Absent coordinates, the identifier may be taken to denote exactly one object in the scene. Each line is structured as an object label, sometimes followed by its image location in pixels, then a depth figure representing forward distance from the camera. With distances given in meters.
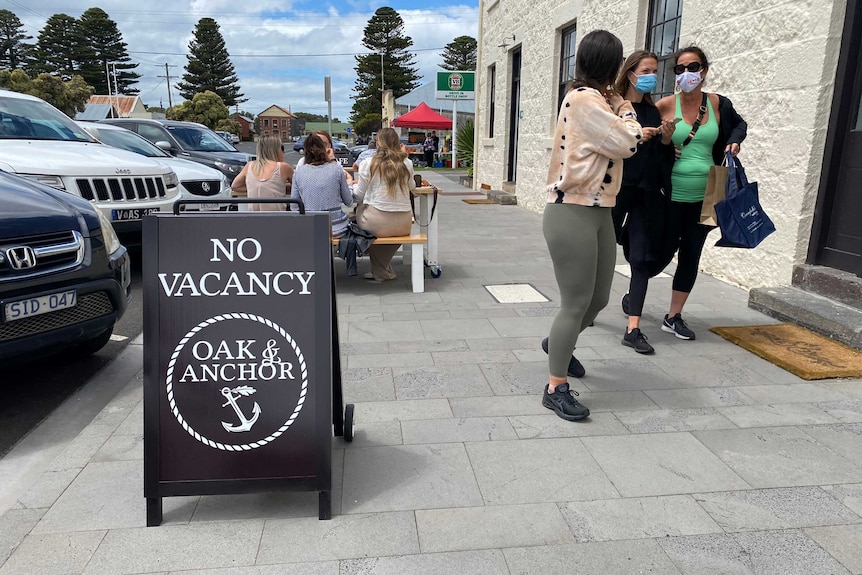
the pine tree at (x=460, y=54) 68.56
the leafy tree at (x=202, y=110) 56.81
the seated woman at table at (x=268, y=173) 6.39
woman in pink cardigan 2.93
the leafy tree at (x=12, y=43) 68.00
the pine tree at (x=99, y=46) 69.62
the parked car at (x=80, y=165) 5.86
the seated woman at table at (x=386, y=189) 5.91
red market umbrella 28.58
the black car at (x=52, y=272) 3.25
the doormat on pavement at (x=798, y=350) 3.92
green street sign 23.48
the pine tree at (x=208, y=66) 68.81
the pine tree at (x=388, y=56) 63.16
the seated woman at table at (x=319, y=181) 5.90
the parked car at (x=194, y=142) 12.07
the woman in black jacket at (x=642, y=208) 4.07
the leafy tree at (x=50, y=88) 45.41
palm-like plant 22.34
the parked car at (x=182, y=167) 8.51
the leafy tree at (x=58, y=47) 68.75
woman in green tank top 4.19
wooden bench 5.93
